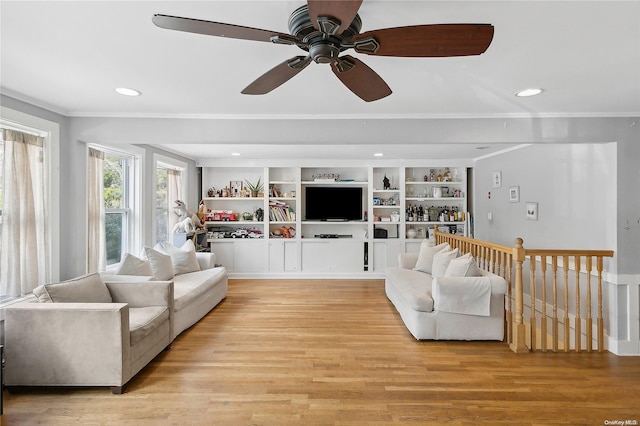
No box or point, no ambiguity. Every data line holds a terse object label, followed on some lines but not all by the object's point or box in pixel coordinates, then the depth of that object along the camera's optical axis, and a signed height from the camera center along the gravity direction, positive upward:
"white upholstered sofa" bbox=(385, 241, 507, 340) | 3.17 -0.97
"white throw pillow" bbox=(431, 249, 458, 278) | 3.79 -0.62
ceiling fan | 1.16 +0.69
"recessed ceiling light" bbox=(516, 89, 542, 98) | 2.49 +0.93
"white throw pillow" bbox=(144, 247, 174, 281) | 3.80 -0.64
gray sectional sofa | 2.30 -0.94
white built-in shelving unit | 6.07 -0.17
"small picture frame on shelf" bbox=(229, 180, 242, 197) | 6.26 +0.47
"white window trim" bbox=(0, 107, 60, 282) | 2.93 +0.23
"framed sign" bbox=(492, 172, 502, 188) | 5.28 +0.51
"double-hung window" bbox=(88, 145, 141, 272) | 3.67 +0.06
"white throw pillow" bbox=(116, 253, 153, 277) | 3.31 -0.59
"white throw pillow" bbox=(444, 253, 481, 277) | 3.34 -0.61
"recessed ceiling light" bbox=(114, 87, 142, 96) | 2.52 +0.96
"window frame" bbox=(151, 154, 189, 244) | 4.66 +0.69
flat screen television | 6.18 +0.14
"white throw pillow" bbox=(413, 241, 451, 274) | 4.43 -0.66
